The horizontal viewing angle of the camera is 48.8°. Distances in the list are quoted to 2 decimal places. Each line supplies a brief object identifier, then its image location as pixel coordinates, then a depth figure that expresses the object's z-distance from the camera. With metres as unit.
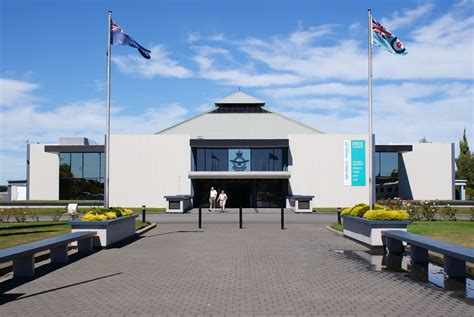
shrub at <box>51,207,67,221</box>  27.37
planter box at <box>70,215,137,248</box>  15.80
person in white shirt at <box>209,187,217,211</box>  40.60
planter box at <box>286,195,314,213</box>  38.81
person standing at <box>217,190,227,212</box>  39.25
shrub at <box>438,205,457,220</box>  27.77
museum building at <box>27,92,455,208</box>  45.47
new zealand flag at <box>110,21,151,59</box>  19.95
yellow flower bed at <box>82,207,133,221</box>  16.38
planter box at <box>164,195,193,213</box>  38.44
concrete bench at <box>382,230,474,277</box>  10.52
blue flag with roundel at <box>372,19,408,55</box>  19.33
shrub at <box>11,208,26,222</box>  27.31
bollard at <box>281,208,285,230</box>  23.04
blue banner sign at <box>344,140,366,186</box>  45.38
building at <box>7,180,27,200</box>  68.56
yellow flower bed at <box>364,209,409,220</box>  15.98
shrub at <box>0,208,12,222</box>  27.97
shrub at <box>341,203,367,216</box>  19.43
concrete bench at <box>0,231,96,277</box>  10.32
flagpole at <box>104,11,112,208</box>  18.97
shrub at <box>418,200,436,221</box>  27.23
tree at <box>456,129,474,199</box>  85.08
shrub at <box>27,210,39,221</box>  29.10
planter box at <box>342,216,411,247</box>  15.73
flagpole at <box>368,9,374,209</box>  18.03
